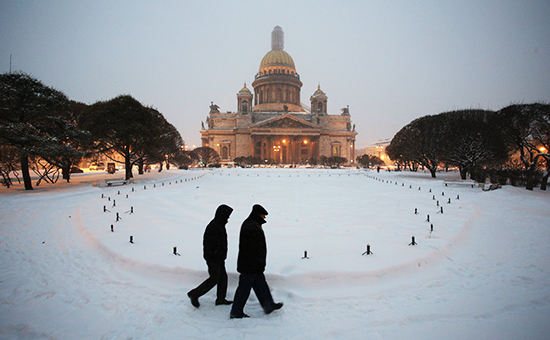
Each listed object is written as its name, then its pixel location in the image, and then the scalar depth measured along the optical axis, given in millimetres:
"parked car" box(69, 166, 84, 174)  39819
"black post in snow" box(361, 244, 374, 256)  6320
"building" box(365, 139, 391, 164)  127562
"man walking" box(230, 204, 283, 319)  4016
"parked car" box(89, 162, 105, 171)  52041
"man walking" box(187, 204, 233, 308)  4164
